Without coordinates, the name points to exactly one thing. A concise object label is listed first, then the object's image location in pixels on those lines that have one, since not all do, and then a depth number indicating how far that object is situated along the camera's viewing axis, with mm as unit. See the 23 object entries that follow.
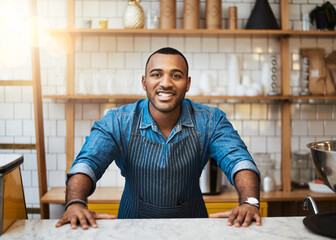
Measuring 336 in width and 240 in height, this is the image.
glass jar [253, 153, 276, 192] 3166
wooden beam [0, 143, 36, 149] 3172
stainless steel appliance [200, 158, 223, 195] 2971
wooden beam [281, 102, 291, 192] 3186
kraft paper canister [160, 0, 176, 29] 3098
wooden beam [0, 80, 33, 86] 2830
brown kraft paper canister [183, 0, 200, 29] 3104
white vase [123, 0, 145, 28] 3047
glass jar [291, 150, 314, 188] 3359
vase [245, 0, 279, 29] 3141
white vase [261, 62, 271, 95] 3285
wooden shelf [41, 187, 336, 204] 2906
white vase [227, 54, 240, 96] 3262
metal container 1149
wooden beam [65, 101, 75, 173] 3262
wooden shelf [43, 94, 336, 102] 3008
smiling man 1768
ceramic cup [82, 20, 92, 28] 3135
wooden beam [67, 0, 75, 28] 3223
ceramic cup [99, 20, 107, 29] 3115
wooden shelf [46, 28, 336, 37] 3021
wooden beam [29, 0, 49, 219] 2846
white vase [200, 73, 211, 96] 3205
